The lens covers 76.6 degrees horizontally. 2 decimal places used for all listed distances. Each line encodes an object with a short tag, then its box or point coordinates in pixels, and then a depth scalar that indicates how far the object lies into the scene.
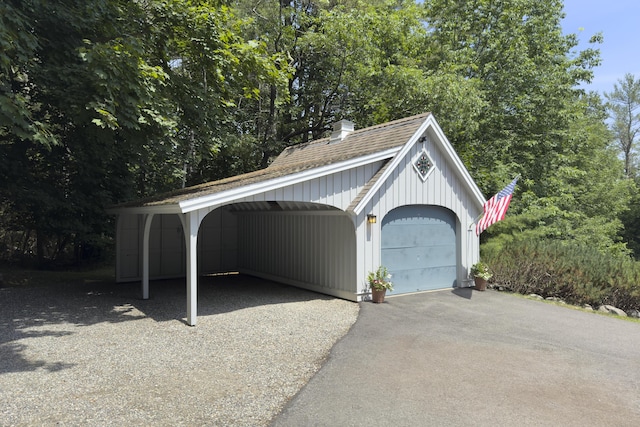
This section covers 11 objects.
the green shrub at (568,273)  10.23
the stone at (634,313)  9.92
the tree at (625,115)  37.67
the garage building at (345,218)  8.44
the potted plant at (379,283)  9.08
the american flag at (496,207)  10.30
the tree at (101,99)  8.24
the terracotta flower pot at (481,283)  10.91
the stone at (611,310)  9.73
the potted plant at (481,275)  10.89
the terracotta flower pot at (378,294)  9.07
